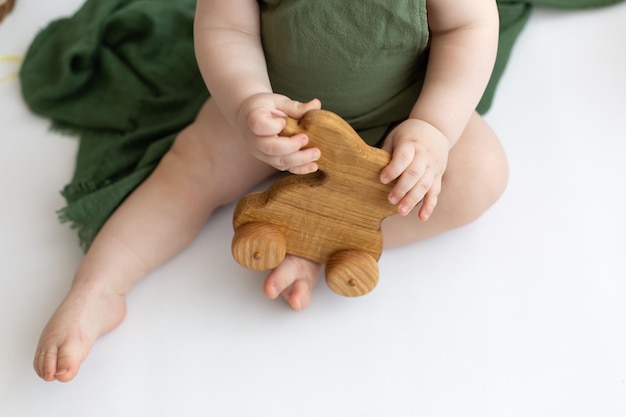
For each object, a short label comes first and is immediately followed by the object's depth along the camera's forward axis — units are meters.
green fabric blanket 0.95
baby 0.71
